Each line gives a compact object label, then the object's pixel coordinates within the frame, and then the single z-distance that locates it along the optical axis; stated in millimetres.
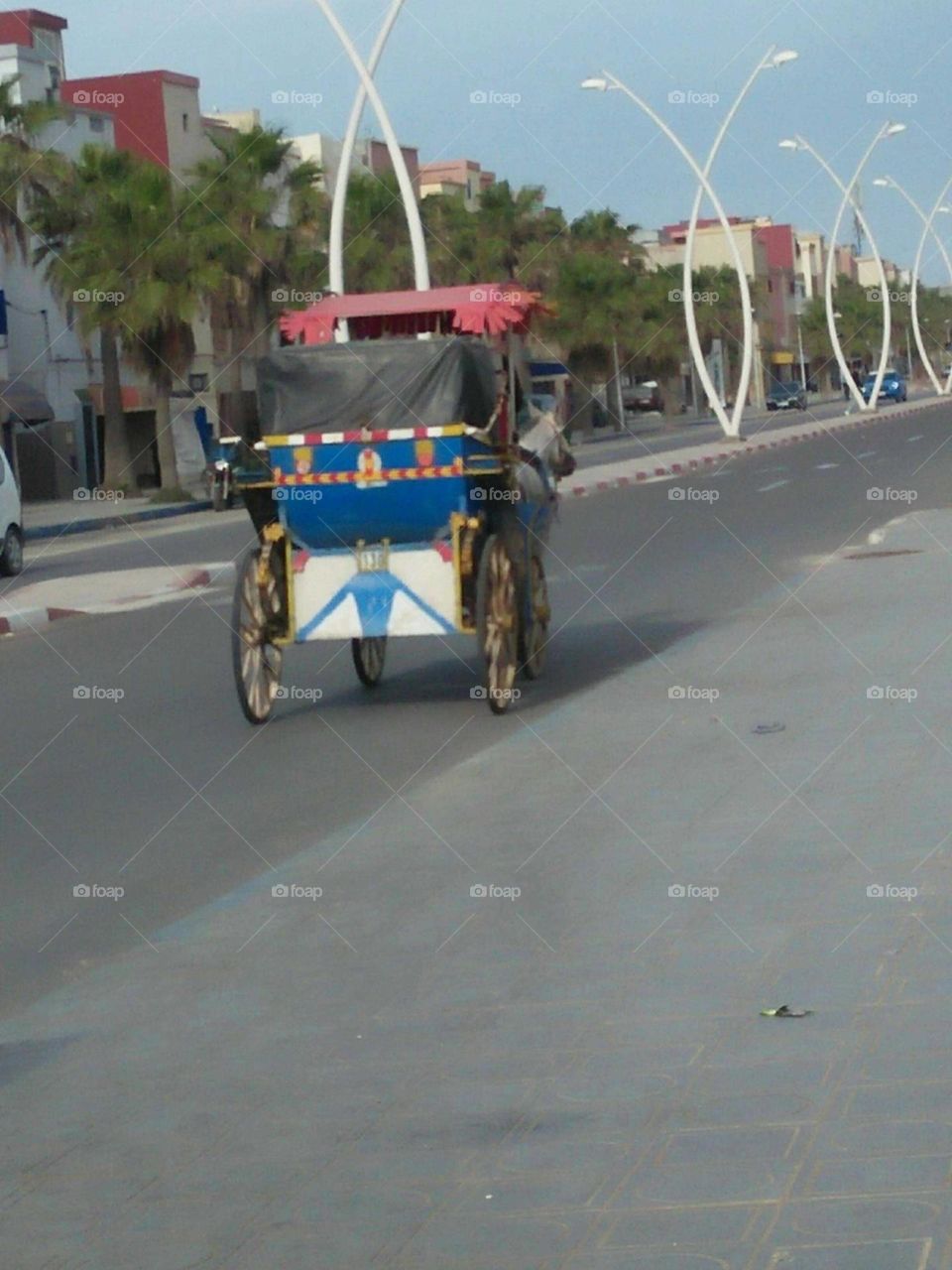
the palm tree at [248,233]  48438
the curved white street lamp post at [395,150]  33188
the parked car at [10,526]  25359
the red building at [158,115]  68062
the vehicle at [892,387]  93625
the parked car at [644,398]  97750
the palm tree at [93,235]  47469
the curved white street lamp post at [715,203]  51606
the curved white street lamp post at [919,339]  83212
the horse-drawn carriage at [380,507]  11797
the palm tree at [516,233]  76000
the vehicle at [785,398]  91375
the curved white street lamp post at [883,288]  66562
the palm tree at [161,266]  47156
